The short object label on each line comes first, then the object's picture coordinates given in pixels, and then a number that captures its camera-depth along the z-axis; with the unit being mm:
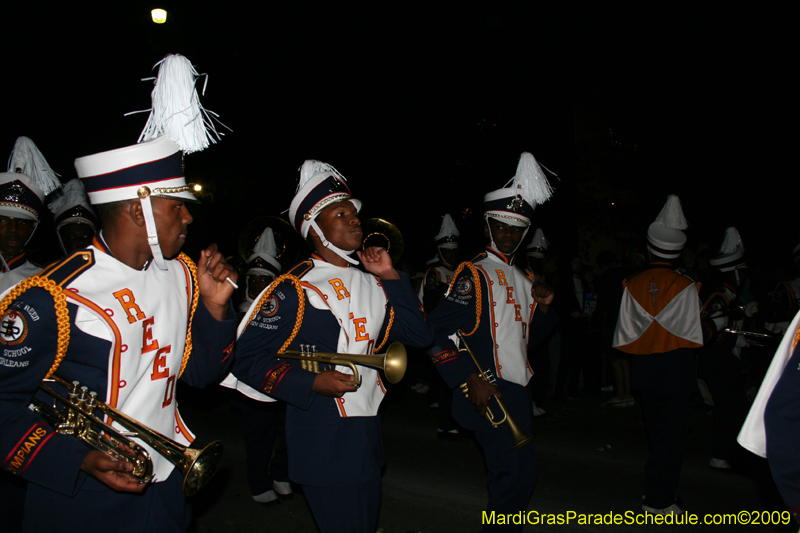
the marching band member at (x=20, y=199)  3930
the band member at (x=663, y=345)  4555
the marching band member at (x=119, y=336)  1847
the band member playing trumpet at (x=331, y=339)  2785
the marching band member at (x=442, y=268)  8973
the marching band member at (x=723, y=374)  5598
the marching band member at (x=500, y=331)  3648
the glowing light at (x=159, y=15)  7188
